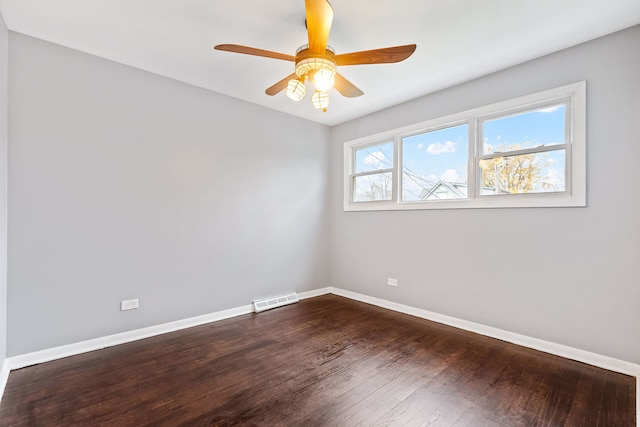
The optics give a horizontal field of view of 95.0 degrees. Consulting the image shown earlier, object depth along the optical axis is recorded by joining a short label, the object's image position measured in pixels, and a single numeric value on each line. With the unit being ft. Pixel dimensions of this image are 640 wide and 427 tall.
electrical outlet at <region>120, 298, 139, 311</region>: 9.45
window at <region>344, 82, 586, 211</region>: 8.68
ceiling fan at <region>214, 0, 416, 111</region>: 6.16
